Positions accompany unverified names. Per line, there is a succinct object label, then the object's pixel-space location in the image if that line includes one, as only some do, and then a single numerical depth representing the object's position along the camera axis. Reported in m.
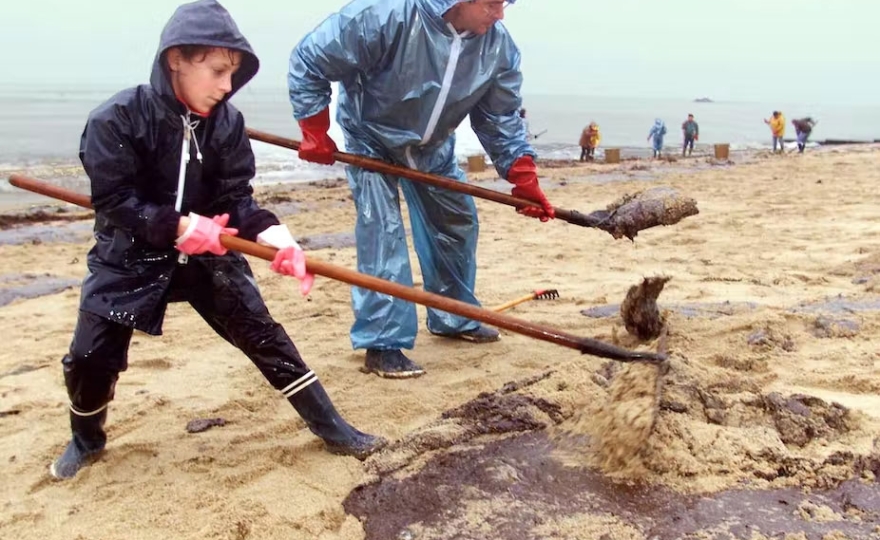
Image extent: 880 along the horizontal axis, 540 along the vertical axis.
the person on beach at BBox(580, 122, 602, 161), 19.00
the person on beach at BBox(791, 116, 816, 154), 21.07
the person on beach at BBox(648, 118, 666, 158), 20.97
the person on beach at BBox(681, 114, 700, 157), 20.95
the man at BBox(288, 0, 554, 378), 3.37
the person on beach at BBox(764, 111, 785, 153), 21.46
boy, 2.35
